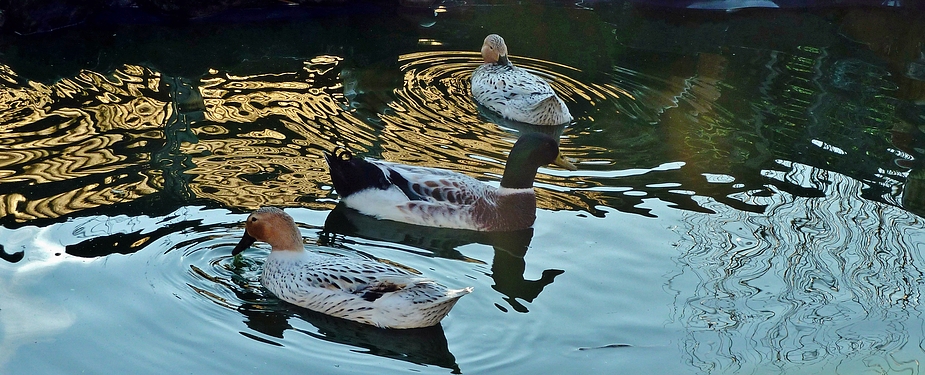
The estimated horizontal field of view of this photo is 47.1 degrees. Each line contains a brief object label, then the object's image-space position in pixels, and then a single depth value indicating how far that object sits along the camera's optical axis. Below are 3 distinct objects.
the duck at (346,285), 5.66
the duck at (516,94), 9.52
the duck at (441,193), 7.38
